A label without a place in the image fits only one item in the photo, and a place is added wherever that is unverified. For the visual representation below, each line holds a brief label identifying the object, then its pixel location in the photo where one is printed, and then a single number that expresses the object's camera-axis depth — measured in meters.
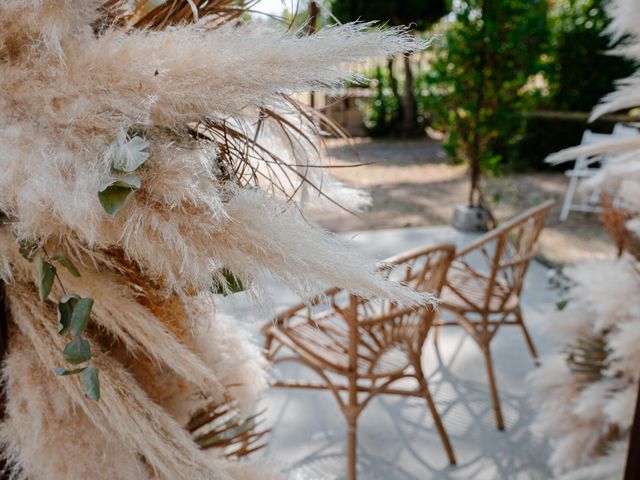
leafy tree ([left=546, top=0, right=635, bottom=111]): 8.81
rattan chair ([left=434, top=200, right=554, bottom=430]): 2.50
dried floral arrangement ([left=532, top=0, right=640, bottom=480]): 1.61
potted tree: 5.19
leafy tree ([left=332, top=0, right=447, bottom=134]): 9.83
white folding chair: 5.61
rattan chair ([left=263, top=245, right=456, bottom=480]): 2.06
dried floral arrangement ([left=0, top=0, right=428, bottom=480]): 0.49
